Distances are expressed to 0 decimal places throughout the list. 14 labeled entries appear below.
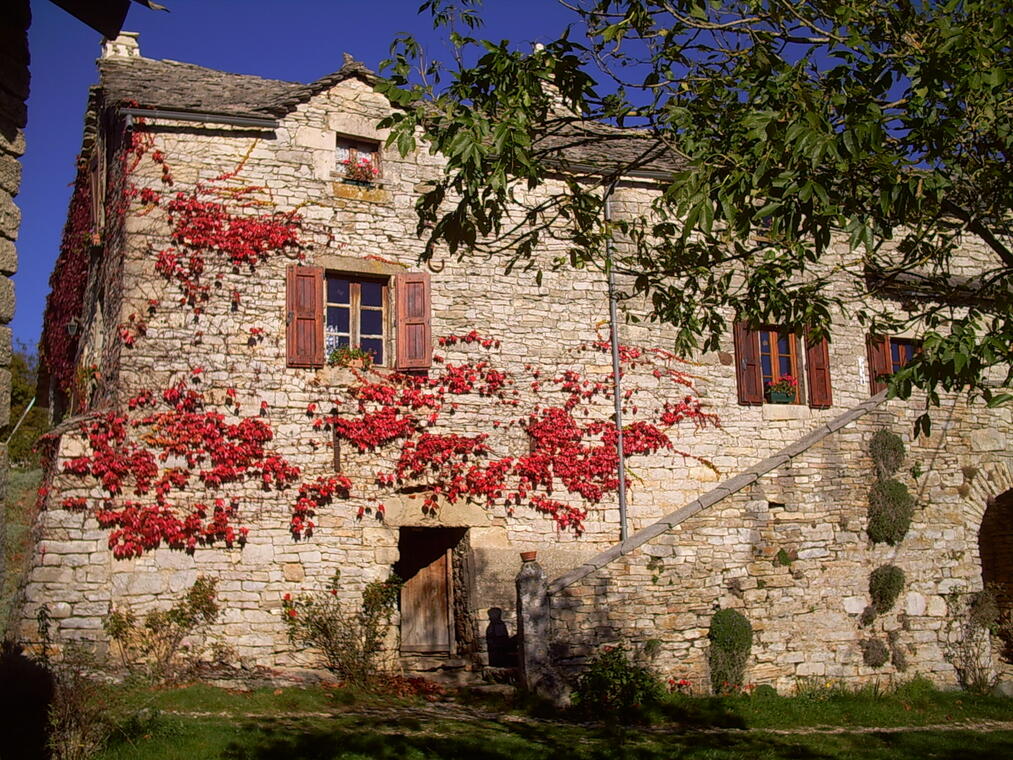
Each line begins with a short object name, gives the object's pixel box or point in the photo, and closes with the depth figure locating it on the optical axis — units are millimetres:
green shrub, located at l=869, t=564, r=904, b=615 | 11398
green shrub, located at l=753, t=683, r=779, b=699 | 10512
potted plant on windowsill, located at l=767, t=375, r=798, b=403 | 14539
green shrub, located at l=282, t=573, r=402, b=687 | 11125
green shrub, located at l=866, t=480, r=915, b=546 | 11602
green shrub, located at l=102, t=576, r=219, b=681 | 10453
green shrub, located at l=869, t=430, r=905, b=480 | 11844
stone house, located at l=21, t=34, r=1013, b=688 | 10844
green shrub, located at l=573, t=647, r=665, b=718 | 9758
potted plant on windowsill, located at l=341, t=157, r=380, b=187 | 12961
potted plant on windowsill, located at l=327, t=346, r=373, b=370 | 12242
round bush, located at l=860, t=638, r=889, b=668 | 11234
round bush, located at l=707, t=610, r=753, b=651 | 10578
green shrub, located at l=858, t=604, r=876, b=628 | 11352
